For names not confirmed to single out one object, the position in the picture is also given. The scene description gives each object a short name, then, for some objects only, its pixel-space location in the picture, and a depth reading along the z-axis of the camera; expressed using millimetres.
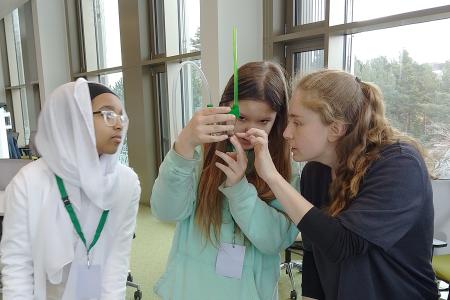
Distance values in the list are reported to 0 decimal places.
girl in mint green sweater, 950
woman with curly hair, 807
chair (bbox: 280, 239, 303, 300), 2529
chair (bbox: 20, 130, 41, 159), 6711
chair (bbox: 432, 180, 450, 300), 2178
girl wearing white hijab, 1130
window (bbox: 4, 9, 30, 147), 8828
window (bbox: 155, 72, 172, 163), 4828
